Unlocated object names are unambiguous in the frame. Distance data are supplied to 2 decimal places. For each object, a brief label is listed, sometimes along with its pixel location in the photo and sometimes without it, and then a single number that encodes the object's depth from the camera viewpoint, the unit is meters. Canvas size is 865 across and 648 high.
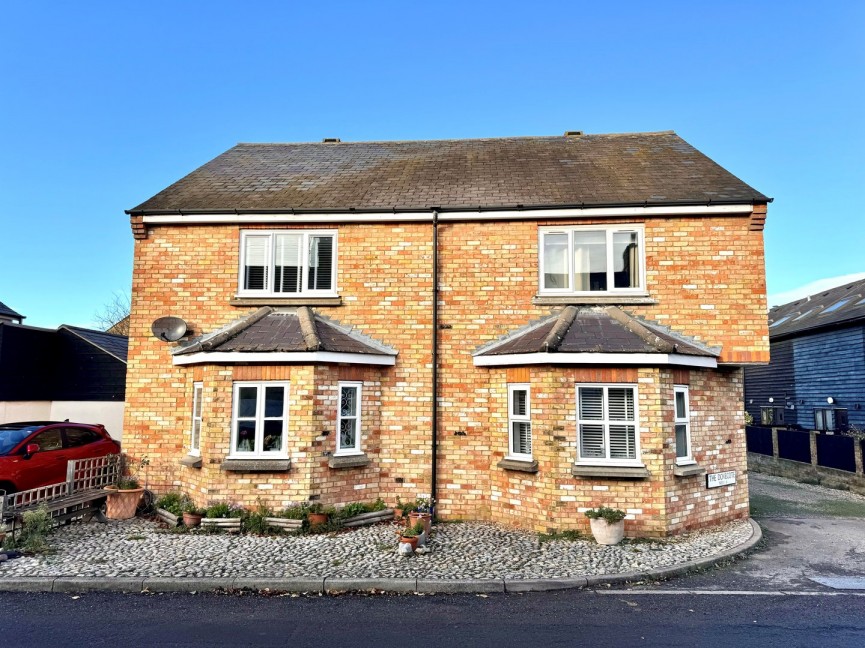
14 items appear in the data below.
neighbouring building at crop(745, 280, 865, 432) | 19.25
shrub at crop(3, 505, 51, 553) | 7.98
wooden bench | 8.77
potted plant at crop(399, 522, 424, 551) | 7.98
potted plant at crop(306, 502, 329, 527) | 9.08
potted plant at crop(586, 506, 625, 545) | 8.47
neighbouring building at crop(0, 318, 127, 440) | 14.44
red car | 9.78
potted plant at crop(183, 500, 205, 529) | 9.20
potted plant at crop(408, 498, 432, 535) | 8.77
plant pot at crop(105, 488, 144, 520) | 10.05
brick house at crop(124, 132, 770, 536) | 9.26
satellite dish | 10.55
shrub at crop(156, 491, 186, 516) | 9.72
